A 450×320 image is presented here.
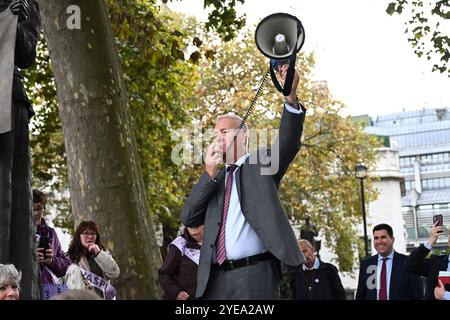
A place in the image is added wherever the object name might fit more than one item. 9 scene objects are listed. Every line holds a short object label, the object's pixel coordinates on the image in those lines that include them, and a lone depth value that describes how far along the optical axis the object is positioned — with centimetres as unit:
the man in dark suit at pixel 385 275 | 984
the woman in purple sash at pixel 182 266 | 847
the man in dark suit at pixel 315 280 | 1086
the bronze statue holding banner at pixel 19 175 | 511
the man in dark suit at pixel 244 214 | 511
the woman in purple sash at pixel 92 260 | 744
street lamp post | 3084
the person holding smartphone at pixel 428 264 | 932
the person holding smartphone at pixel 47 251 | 692
